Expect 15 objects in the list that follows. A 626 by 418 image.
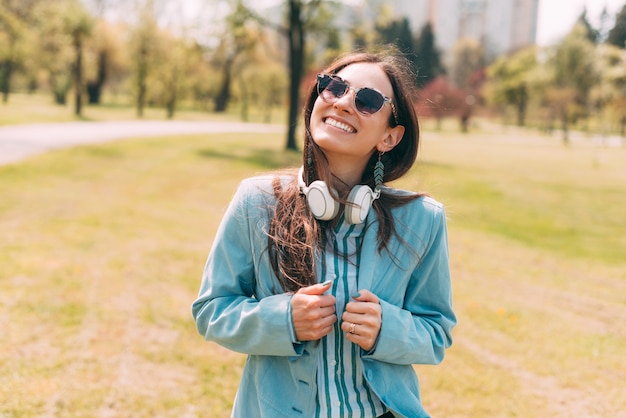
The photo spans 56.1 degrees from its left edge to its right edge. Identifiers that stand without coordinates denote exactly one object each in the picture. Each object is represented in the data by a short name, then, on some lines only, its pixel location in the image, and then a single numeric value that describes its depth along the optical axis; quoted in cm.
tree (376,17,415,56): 3109
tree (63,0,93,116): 2453
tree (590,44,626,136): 2442
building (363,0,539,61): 4591
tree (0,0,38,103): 3177
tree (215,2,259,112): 2131
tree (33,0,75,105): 2523
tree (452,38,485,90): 6544
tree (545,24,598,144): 4750
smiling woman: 164
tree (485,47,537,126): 6575
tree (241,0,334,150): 2144
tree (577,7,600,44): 5119
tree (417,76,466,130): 4931
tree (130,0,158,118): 3722
